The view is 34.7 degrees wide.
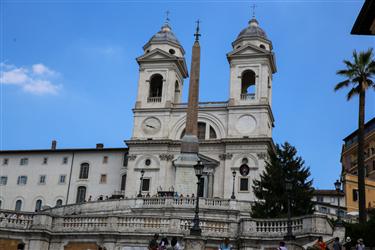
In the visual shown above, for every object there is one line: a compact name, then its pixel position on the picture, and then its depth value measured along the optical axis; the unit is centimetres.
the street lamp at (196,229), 2553
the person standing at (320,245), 2183
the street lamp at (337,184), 3365
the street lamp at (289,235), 2481
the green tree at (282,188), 3978
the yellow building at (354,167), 7162
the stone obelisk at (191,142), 6191
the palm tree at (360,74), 4241
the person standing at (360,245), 2193
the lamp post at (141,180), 6888
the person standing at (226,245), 2339
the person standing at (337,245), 2258
